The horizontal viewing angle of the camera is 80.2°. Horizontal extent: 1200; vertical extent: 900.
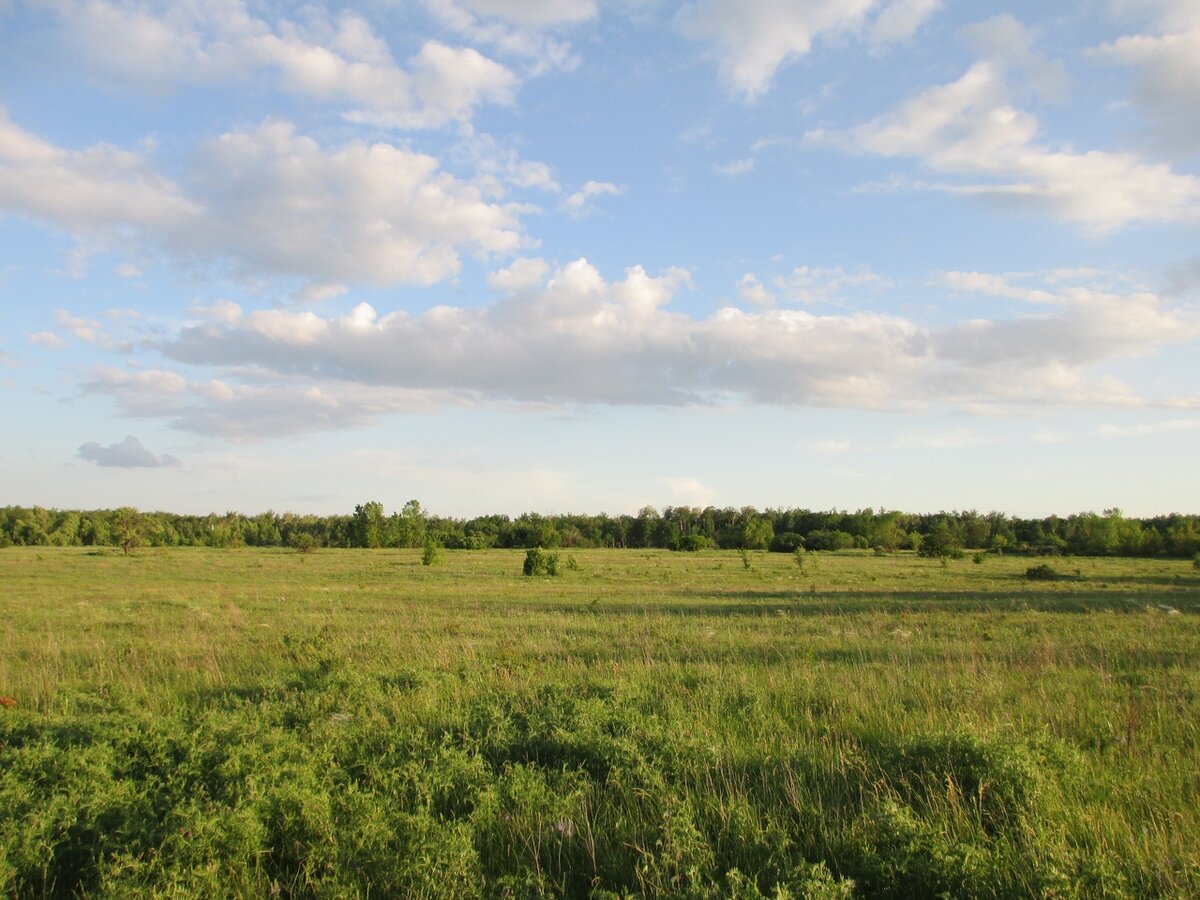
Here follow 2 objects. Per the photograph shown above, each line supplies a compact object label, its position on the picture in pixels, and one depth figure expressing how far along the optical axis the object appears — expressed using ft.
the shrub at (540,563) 135.23
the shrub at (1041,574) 127.65
